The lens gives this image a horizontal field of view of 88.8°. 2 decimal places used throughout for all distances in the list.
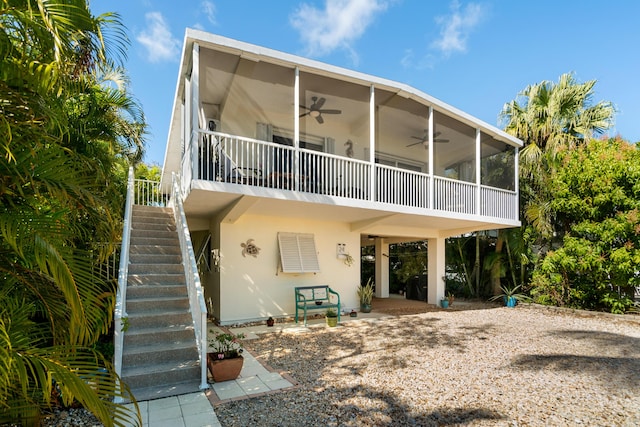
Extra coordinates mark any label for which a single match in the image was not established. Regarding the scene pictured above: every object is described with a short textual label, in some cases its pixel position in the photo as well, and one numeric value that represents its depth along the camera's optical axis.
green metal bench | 8.12
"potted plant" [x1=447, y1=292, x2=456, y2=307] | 11.14
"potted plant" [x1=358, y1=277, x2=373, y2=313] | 9.67
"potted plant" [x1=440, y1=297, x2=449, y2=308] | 10.91
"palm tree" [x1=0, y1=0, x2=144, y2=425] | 1.74
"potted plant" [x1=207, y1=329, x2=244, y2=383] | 4.33
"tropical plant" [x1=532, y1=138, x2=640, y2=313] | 8.62
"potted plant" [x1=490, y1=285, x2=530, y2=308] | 11.08
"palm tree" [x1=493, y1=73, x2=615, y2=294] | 10.57
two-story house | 6.81
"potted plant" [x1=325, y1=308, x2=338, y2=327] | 7.70
